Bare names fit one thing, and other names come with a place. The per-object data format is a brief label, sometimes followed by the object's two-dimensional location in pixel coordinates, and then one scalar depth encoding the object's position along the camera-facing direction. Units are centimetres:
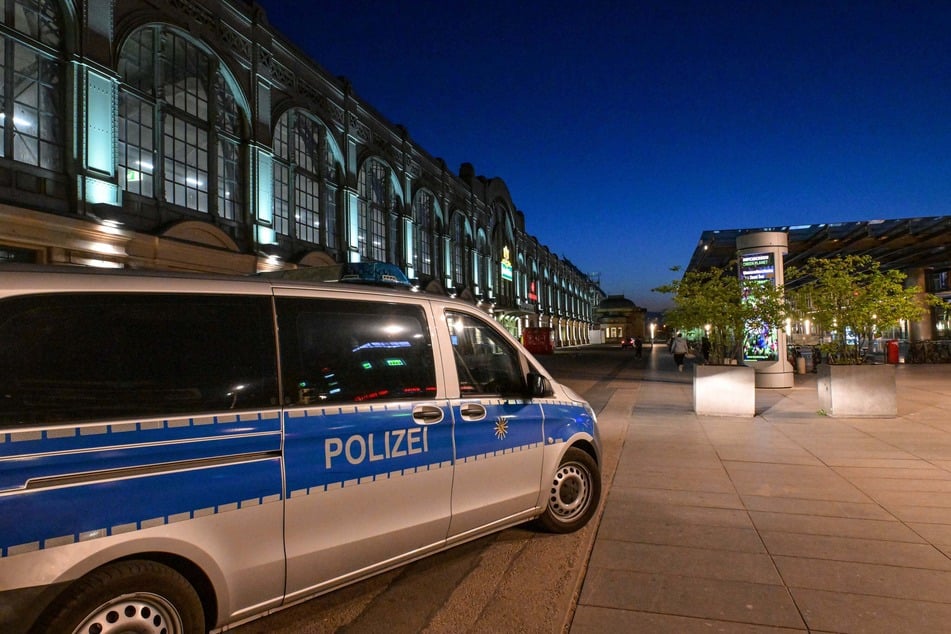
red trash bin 2489
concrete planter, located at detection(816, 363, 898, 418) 1019
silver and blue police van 218
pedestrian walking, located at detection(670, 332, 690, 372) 2308
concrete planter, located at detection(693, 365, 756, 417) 1075
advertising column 1560
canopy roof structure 1934
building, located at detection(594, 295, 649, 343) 11200
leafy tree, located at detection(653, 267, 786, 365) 1122
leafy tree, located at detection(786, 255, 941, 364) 1026
